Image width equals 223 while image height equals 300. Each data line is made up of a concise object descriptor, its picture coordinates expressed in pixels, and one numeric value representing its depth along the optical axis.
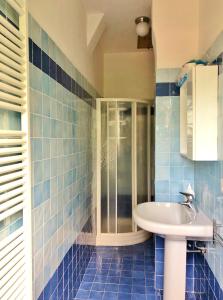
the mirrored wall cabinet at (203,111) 1.67
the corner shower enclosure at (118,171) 3.18
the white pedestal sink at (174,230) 1.62
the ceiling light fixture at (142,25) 2.64
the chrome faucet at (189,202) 2.00
